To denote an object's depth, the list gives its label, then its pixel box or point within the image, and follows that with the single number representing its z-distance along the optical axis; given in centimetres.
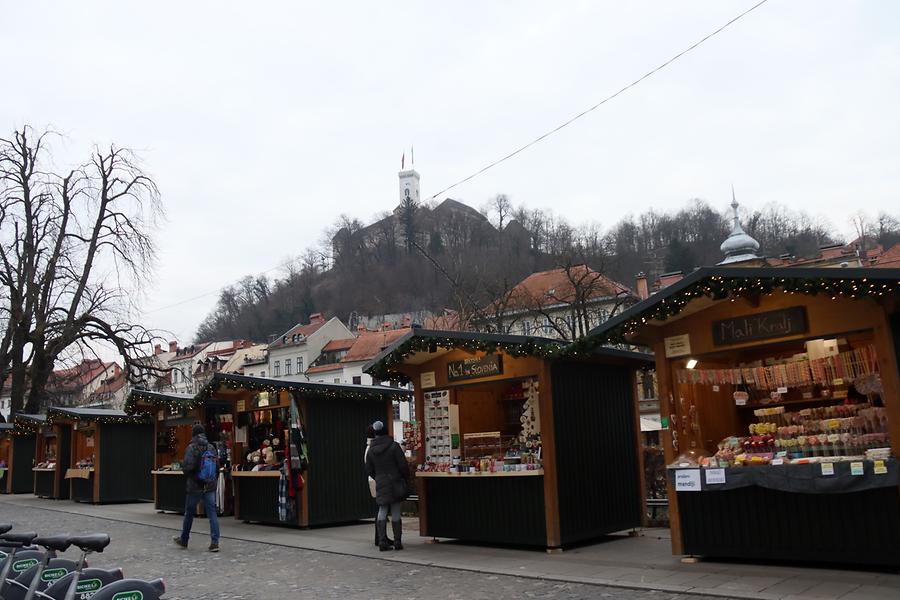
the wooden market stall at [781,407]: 751
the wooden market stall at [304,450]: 1354
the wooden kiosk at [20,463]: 2892
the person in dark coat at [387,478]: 1071
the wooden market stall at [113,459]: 2133
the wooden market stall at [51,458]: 2405
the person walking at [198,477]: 1159
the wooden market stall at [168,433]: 1731
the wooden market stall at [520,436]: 1019
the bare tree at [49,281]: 2495
